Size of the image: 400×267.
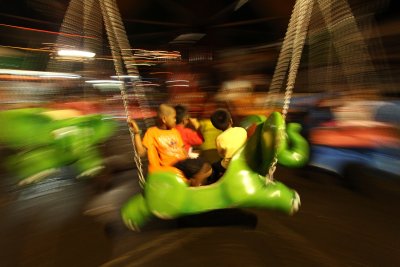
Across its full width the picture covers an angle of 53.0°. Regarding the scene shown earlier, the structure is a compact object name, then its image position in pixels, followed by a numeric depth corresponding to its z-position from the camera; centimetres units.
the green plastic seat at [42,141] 463
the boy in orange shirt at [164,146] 344
